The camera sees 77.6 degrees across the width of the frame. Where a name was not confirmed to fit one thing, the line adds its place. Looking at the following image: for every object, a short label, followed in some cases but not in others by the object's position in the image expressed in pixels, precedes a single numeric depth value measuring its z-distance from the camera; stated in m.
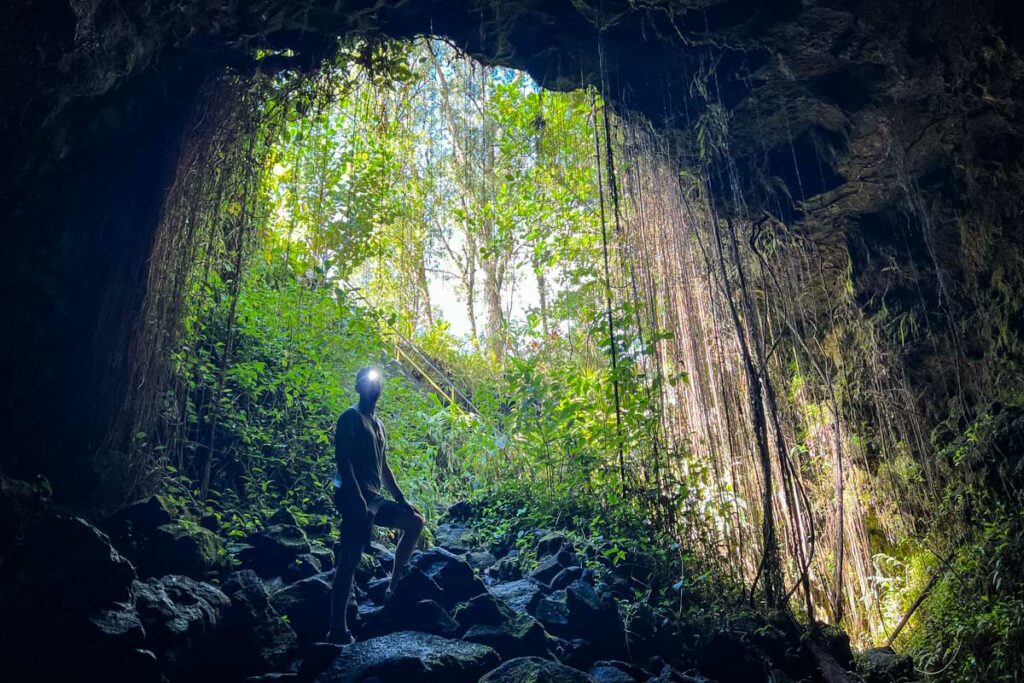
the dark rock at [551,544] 5.22
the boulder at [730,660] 3.66
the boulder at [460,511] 6.92
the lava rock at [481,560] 5.54
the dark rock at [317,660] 2.89
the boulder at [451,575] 4.01
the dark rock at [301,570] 4.13
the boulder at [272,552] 4.13
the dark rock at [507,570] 5.32
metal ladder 10.37
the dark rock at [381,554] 4.96
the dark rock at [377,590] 4.28
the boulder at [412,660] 2.85
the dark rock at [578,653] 3.70
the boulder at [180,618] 2.75
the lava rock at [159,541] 3.30
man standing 3.48
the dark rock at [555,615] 4.01
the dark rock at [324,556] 4.44
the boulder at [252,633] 3.05
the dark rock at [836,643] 4.08
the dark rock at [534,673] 2.87
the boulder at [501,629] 3.50
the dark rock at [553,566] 4.86
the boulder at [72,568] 2.56
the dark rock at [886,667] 3.99
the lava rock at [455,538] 5.92
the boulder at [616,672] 3.28
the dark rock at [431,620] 3.59
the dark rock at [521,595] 4.20
